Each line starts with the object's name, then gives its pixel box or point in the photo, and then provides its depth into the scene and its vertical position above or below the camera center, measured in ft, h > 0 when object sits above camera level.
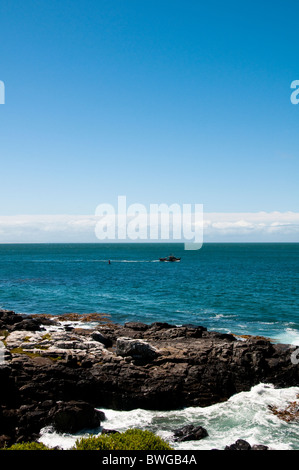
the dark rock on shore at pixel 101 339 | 110.73 -30.09
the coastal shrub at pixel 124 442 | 51.31 -29.12
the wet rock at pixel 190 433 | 69.72 -37.44
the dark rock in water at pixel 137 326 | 131.78 -31.74
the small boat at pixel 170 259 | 543.39 -30.49
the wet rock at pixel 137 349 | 94.07 -28.42
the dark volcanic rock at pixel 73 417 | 71.87 -35.34
